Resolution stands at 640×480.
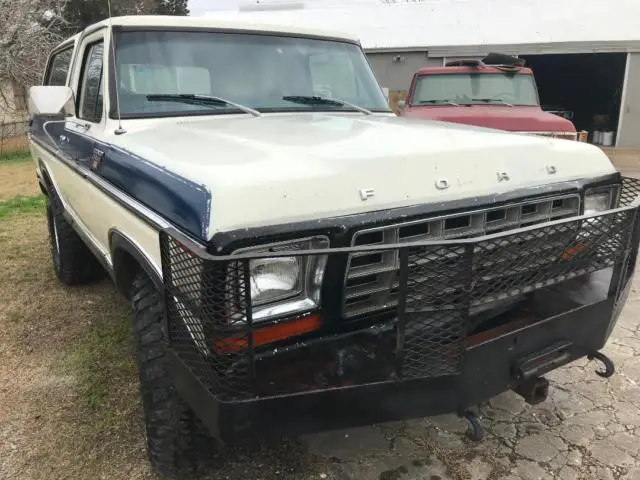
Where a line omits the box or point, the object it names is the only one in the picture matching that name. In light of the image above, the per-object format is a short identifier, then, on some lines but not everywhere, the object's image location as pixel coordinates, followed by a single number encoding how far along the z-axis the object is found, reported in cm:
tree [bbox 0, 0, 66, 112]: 1586
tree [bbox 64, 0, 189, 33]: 2309
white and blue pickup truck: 172
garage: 1509
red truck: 726
